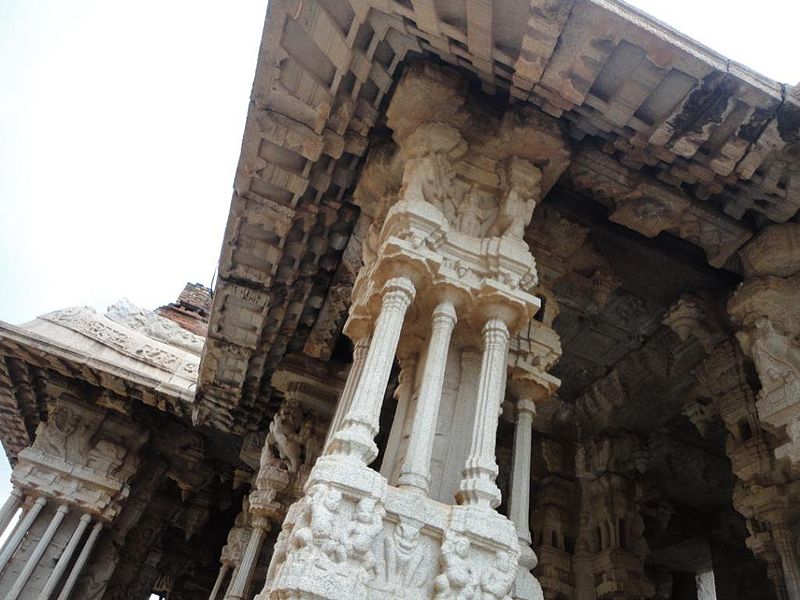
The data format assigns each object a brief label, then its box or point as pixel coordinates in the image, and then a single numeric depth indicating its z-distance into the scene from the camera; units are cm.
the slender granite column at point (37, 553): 855
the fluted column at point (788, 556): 498
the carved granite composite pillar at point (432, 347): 285
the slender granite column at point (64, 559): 876
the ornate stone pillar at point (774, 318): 434
